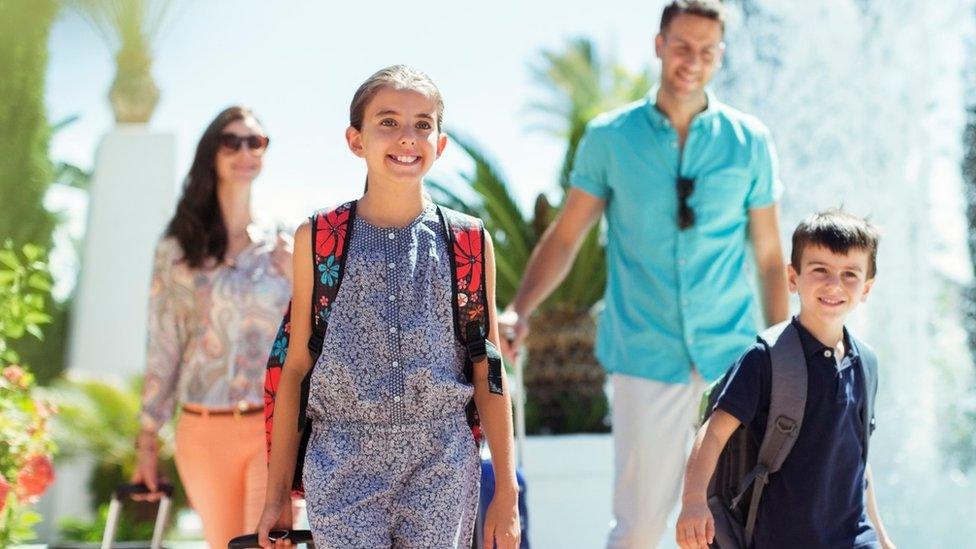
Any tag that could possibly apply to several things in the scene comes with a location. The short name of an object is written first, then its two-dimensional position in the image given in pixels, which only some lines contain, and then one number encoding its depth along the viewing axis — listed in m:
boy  3.54
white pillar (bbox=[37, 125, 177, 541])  15.23
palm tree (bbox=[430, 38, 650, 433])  9.94
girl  2.98
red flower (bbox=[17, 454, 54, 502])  4.97
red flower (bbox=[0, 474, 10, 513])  4.71
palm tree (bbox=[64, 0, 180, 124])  17.20
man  4.55
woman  4.59
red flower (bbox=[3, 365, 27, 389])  4.99
